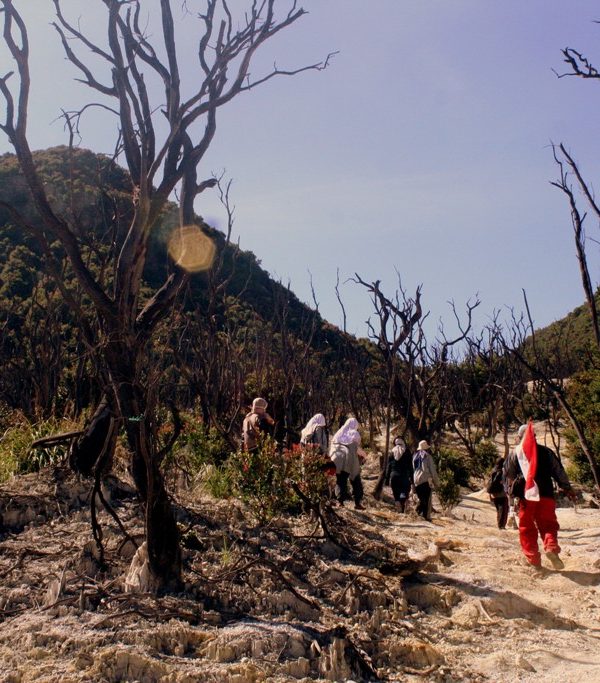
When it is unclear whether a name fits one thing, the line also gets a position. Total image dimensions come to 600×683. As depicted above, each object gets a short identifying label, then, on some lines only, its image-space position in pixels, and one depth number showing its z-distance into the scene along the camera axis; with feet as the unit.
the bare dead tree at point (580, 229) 19.07
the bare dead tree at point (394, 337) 42.68
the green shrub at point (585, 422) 43.65
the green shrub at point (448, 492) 38.91
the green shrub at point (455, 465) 51.57
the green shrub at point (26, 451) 22.59
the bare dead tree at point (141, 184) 14.88
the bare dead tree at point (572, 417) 20.02
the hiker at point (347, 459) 30.83
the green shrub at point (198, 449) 29.27
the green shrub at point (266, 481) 21.40
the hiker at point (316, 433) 31.01
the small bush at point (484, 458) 57.52
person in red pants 20.30
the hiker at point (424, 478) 33.68
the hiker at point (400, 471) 35.22
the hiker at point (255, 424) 27.15
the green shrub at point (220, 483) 23.38
